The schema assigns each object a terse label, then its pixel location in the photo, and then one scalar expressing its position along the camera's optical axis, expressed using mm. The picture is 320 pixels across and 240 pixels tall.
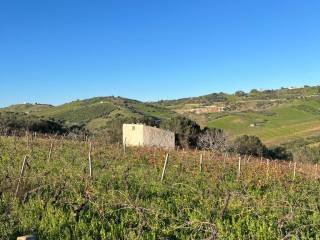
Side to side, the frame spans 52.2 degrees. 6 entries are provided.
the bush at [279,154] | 37862
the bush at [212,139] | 33242
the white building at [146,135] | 28502
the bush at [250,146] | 36721
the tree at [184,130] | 35049
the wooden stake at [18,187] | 6684
